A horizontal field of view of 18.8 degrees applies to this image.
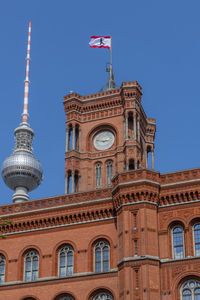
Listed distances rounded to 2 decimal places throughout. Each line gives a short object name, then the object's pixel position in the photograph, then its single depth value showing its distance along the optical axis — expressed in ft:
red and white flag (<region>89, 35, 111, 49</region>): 263.70
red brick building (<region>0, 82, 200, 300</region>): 137.18
